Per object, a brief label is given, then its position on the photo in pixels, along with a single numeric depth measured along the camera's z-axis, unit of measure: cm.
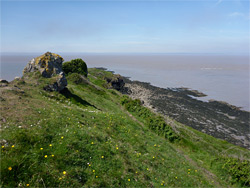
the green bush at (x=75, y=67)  6456
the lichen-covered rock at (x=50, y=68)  2628
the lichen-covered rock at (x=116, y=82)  7928
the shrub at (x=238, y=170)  1675
